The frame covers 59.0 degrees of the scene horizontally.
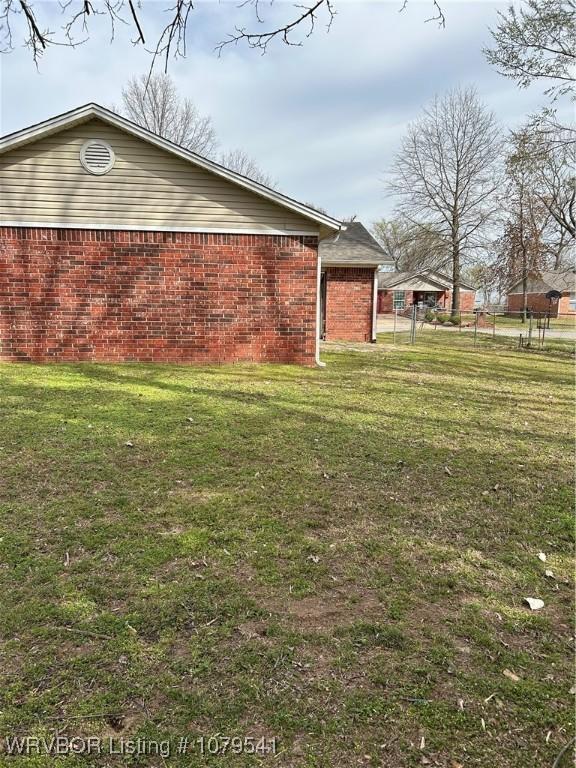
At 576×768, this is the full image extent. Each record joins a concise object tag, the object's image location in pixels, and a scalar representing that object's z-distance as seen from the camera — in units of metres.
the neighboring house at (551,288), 45.81
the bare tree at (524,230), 20.84
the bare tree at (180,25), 3.27
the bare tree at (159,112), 29.89
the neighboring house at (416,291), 44.88
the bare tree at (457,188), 32.59
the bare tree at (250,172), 39.78
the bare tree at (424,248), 34.06
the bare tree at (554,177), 13.88
